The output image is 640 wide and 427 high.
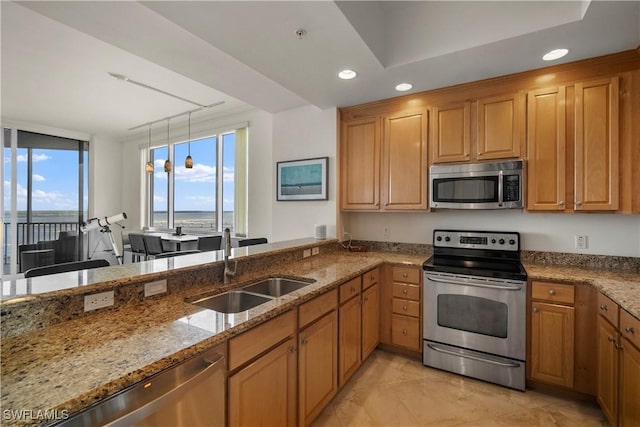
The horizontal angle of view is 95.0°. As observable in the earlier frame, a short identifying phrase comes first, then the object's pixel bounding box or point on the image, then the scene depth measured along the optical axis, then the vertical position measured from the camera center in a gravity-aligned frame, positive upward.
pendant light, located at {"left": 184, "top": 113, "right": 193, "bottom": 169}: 4.37 +0.74
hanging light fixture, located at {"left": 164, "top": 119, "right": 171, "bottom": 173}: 4.61 +0.73
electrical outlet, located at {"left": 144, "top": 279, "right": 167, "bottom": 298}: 1.52 -0.40
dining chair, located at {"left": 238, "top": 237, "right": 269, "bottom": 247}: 3.61 -0.36
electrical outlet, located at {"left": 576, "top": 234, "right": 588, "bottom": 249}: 2.48 -0.24
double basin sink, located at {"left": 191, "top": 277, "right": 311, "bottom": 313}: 1.73 -0.54
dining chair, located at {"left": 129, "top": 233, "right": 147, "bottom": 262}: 4.61 -0.52
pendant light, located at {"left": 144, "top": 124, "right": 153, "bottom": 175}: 4.76 +0.73
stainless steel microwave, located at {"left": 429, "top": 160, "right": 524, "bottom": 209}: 2.47 +0.25
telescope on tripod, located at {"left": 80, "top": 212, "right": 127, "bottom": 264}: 4.62 -0.19
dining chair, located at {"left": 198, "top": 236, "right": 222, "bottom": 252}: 4.08 -0.43
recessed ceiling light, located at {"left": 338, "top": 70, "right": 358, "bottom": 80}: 2.46 +1.19
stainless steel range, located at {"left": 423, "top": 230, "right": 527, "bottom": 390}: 2.24 -0.82
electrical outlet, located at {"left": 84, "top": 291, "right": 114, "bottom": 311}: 1.30 -0.40
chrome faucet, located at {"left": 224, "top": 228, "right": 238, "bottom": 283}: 1.89 -0.33
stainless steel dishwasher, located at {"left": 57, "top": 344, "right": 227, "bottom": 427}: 0.81 -0.58
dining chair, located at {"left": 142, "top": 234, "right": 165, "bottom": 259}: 4.39 -0.49
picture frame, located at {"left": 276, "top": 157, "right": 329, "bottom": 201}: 3.35 +0.40
